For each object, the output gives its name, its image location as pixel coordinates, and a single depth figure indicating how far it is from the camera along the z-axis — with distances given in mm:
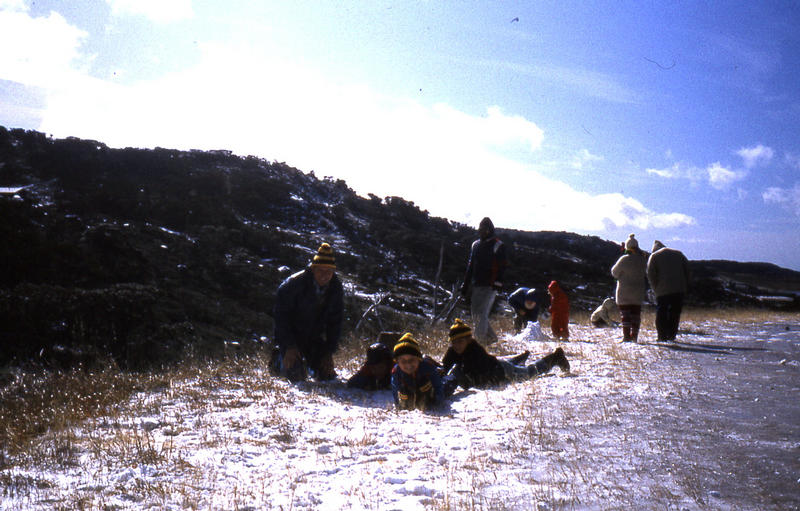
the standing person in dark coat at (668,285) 8672
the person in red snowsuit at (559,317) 9992
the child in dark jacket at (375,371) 5961
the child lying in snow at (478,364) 5777
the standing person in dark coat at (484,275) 8219
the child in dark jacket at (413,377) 5109
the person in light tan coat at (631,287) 8922
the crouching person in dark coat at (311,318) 6117
